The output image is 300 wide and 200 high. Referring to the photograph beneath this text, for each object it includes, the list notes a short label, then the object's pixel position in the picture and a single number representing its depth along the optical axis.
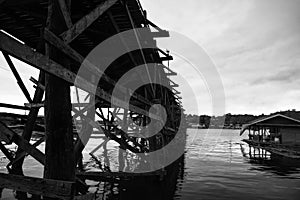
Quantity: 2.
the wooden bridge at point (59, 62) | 2.60
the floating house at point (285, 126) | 24.69
